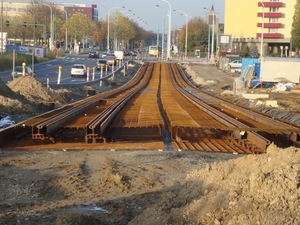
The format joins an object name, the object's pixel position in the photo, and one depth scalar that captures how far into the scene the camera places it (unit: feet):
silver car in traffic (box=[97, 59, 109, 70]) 211.12
